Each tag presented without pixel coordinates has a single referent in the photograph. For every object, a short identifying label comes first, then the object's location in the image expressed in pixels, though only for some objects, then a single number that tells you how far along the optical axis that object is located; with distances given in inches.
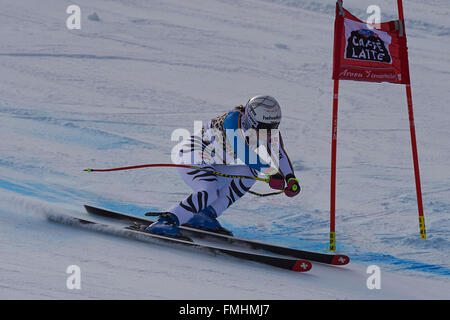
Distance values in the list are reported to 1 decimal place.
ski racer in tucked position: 418.3
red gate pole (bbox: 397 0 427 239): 473.1
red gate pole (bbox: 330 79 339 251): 439.5
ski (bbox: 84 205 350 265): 419.5
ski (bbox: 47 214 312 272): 394.9
